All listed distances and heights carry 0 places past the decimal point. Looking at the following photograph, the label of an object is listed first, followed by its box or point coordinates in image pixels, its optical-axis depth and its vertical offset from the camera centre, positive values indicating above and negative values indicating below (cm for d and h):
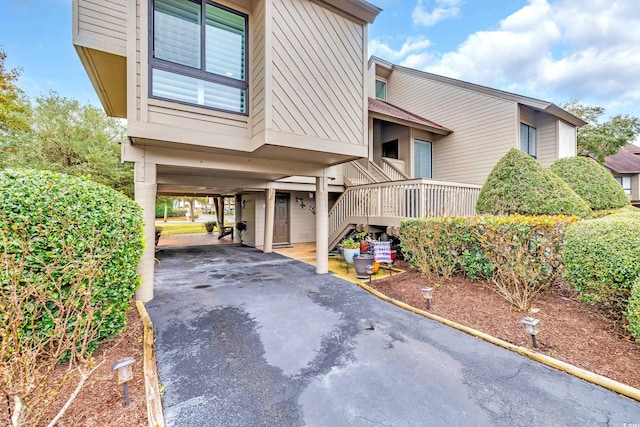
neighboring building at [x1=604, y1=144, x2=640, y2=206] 2066 +323
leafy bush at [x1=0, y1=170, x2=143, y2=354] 242 -29
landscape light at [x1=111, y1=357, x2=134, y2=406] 219 -133
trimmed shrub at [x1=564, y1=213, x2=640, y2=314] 326 -57
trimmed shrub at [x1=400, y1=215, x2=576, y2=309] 435 -67
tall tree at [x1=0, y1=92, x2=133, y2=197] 1148 +295
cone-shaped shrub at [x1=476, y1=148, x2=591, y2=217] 600 +54
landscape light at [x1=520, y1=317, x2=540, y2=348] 328 -140
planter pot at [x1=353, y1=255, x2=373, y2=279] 639 -123
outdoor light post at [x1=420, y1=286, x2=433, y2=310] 458 -140
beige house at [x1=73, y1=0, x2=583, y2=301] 462 +234
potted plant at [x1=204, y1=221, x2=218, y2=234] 1977 -104
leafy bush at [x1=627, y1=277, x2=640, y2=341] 296 -108
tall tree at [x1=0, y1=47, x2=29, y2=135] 1227 +511
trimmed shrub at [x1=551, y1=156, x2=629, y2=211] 770 +96
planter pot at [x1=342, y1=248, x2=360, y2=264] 748 -115
